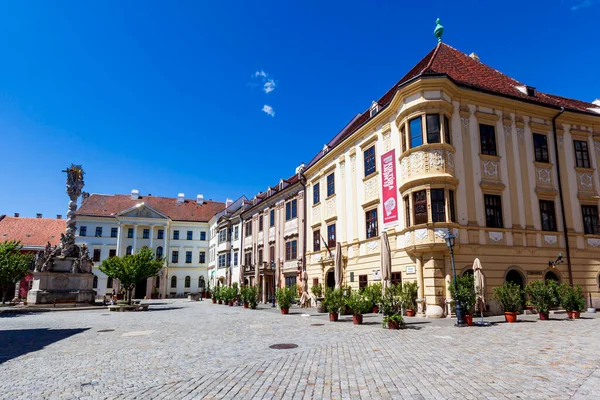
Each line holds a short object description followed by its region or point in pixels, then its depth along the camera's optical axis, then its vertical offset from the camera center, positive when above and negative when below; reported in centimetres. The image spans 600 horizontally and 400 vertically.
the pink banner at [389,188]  2228 +486
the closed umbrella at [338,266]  2230 +42
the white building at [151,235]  6206 +624
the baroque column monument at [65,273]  2983 +5
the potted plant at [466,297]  1548 -93
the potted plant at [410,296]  1911 -110
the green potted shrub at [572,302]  1742 -126
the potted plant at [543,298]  1712 -106
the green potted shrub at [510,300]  1628 -111
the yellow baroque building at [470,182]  1989 +509
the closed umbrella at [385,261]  1893 +58
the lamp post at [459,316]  1506 -161
